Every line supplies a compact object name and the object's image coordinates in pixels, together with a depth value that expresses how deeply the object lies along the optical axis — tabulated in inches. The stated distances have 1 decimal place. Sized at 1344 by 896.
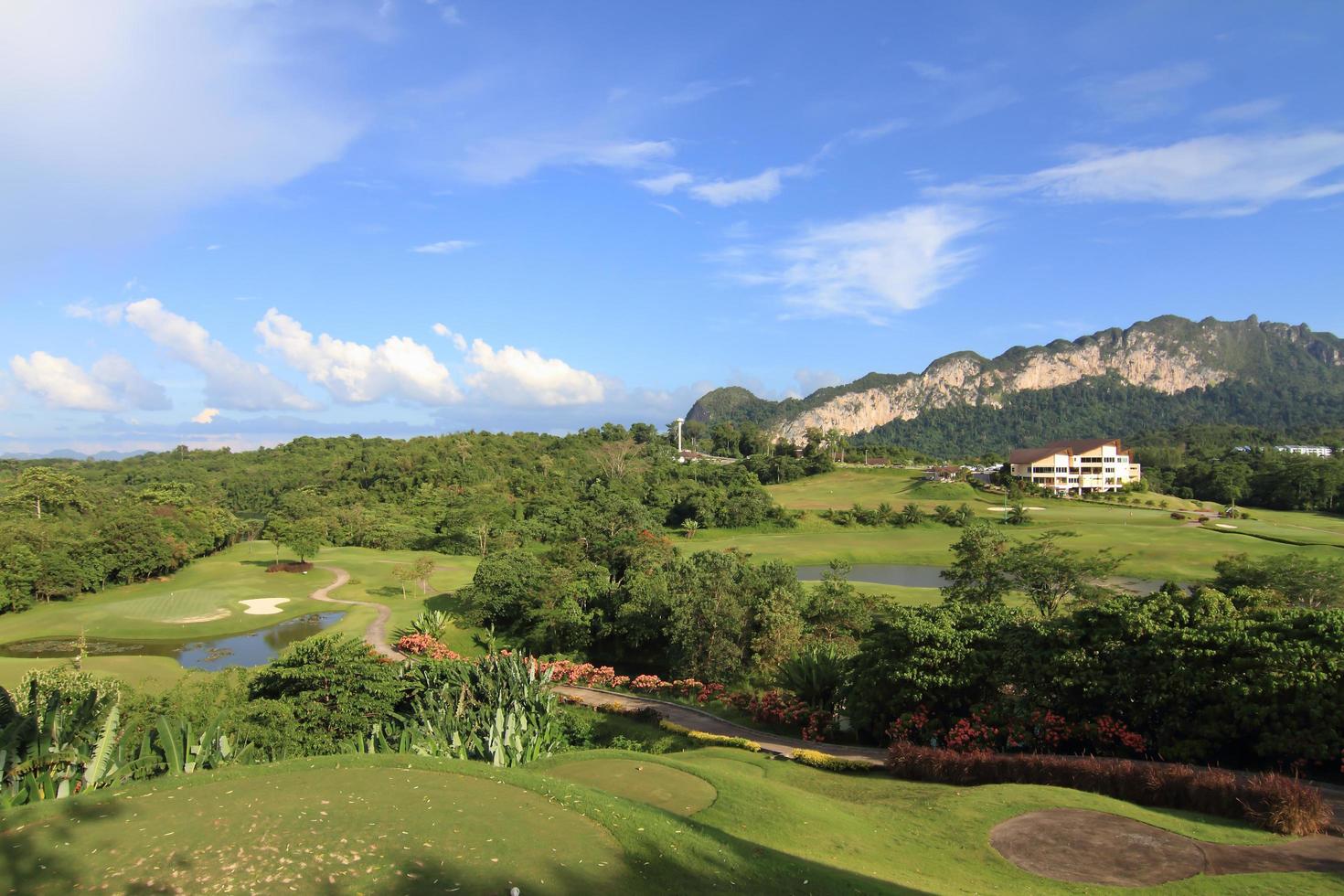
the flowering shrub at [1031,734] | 594.5
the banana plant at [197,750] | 472.1
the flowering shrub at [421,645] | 1259.8
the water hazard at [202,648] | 1401.3
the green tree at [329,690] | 749.3
